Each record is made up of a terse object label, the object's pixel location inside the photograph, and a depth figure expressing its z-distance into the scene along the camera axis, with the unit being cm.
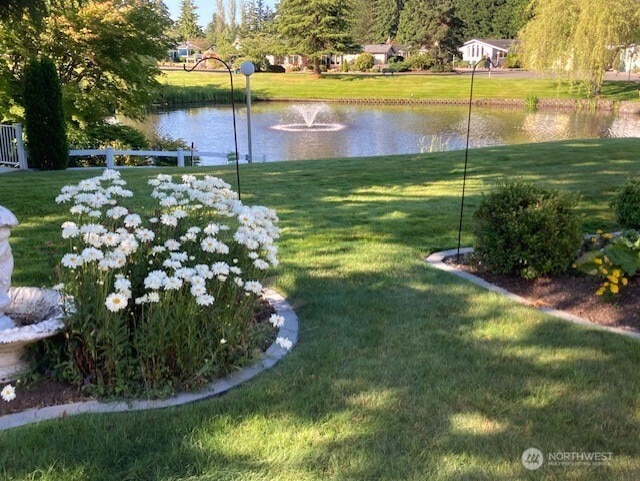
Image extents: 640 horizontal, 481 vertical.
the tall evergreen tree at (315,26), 4853
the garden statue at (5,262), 279
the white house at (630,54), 3077
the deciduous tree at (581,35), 2733
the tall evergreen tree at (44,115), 1060
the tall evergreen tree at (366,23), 7506
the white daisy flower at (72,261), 266
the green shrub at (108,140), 1397
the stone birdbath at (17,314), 267
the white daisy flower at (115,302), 250
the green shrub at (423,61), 5519
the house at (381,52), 6461
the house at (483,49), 5331
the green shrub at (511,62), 4934
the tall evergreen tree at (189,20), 8612
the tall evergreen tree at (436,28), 5603
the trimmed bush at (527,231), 425
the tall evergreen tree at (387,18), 7219
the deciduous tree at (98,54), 1405
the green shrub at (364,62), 5497
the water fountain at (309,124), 2316
